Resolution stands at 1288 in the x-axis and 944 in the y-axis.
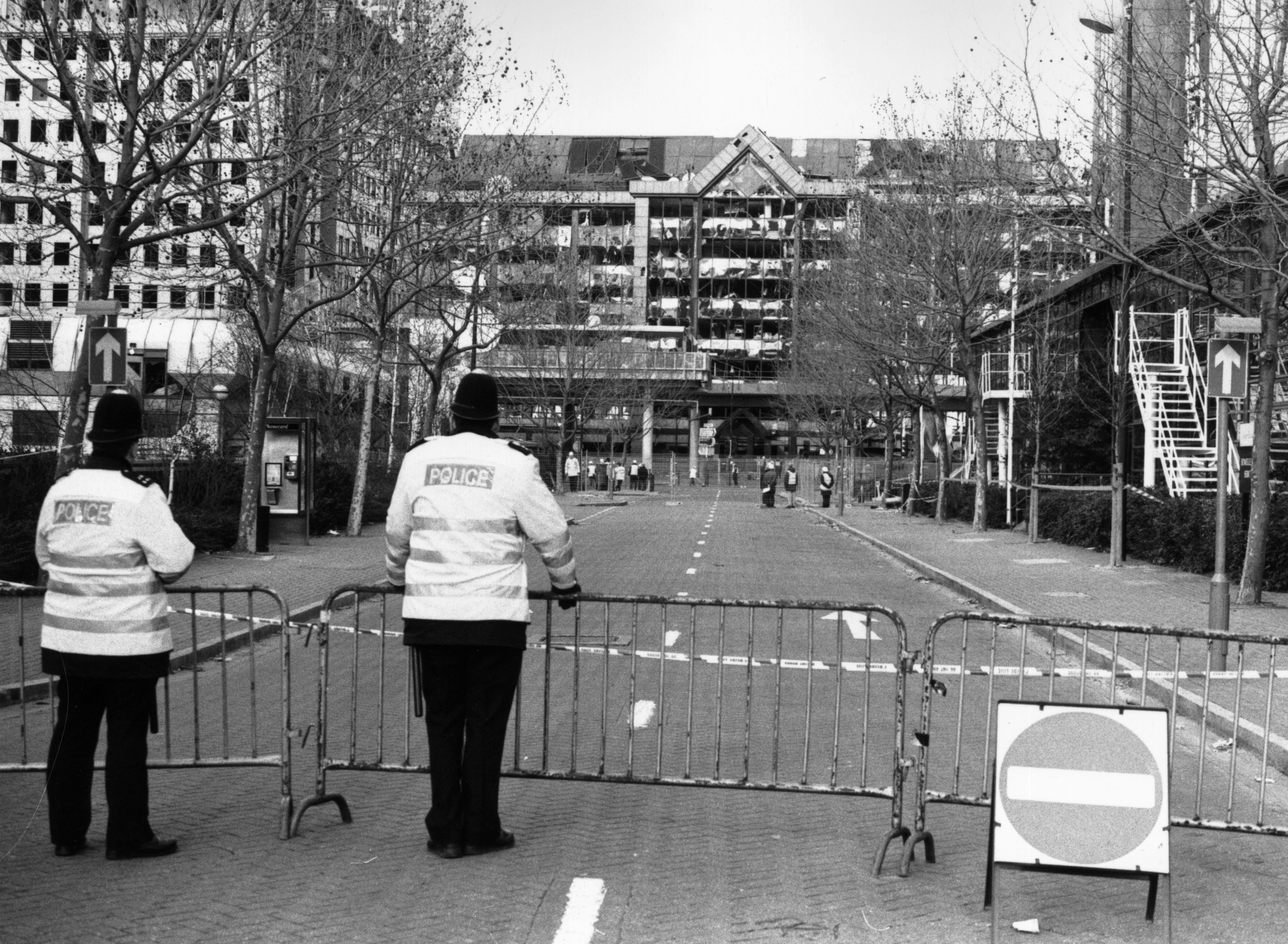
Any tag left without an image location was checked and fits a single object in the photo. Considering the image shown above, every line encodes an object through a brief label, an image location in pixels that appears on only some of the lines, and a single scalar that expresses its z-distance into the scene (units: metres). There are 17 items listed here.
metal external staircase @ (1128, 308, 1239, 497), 31.83
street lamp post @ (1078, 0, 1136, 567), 17.23
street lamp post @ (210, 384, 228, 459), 29.69
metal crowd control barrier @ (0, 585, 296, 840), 7.35
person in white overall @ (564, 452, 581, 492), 66.69
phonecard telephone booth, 27.67
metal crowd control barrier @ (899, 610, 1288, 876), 6.57
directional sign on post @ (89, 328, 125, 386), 15.08
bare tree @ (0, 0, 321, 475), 15.38
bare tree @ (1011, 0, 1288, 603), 15.67
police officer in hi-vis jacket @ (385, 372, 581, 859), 6.29
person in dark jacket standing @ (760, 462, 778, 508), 60.06
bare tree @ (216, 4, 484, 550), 17.56
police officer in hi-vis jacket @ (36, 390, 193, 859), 6.32
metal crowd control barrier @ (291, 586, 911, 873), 7.04
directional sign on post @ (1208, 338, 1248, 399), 13.10
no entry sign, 5.50
